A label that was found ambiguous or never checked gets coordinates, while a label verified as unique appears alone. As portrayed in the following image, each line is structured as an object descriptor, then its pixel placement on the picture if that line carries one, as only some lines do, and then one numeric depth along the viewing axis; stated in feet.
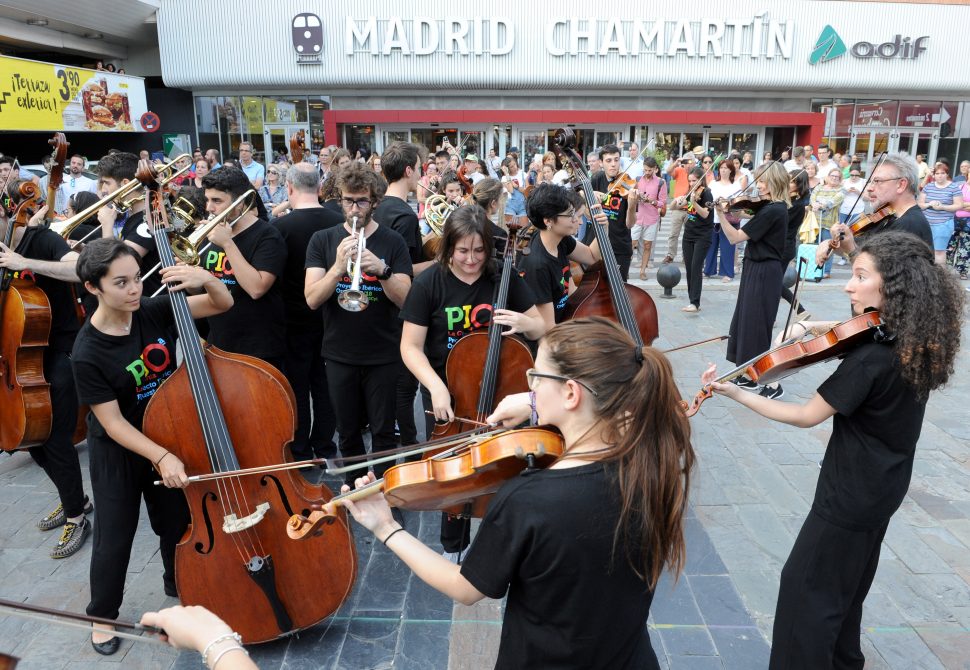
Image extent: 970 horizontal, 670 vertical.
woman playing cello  11.55
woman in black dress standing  18.80
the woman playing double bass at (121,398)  9.48
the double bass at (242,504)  9.38
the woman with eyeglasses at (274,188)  33.73
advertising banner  48.85
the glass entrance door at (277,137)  76.48
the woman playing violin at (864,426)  7.63
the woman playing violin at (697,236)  29.07
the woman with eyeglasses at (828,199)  37.40
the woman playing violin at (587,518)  5.09
